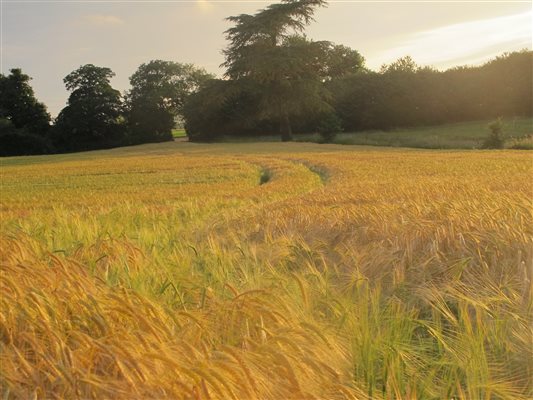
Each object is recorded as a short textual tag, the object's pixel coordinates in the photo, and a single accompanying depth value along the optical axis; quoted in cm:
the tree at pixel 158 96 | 5828
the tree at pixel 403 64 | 5990
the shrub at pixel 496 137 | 2811
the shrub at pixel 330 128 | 4047
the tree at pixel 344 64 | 5302
